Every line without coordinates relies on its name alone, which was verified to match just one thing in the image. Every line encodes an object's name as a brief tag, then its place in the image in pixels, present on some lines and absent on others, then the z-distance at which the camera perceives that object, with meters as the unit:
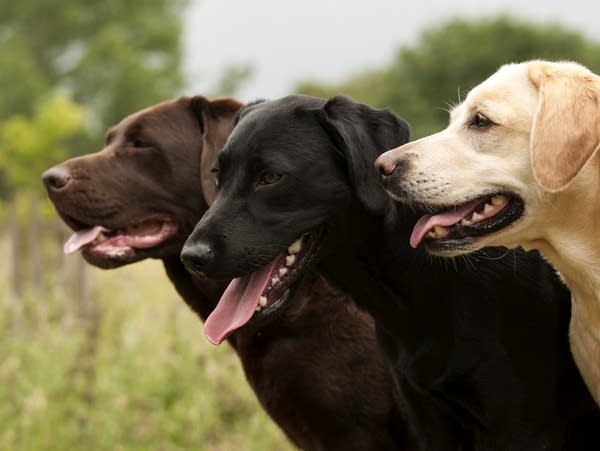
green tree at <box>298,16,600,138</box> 35.12
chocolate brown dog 4.04
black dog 3.49
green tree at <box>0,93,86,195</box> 13.22
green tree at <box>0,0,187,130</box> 31.84
